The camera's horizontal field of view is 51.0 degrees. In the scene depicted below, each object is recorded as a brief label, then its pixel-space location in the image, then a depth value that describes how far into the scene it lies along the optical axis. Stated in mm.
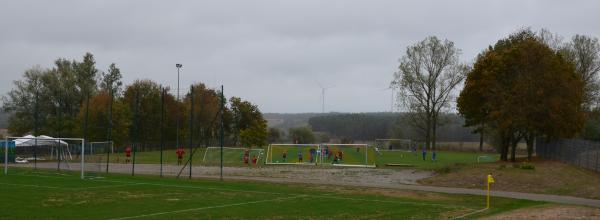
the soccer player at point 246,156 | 50406
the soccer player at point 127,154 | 51019
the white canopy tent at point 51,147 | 47531
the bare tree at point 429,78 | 87688
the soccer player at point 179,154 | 47656
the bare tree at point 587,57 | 70438
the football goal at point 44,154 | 45812
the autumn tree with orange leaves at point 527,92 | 39562
